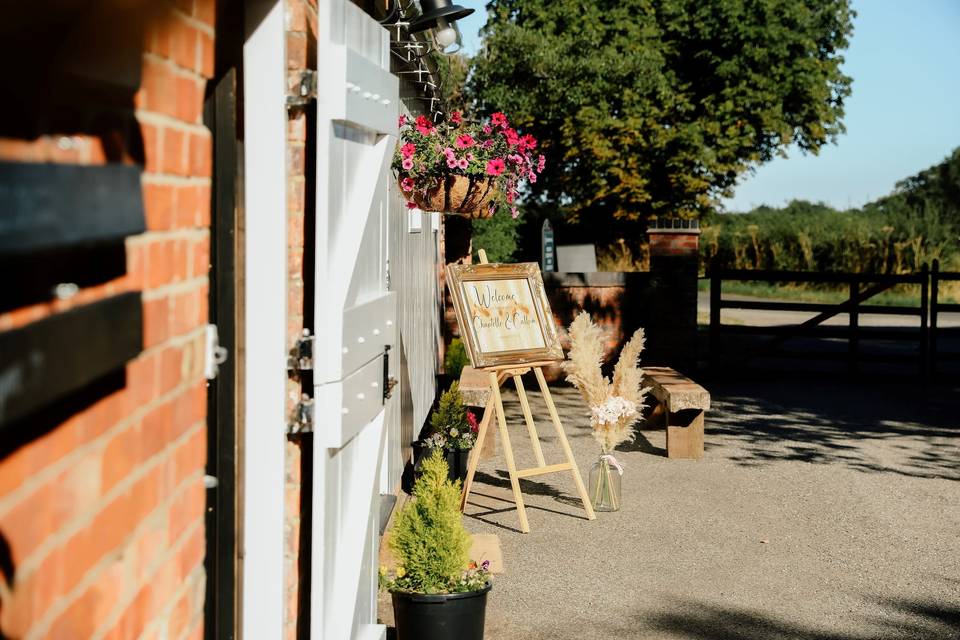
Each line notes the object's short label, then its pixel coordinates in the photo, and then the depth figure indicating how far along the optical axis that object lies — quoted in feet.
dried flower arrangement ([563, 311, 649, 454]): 24.30
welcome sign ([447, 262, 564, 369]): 22.82
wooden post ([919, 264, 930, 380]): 45.01
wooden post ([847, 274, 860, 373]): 46.06
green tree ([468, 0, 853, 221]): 99.25
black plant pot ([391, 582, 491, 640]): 14.10
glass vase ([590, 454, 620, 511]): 24.23
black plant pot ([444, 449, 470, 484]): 25.40
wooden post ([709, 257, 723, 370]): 45.29
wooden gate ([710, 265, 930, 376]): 45.44
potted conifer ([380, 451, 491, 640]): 14.12
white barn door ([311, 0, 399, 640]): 9.98
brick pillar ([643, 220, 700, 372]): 43.50
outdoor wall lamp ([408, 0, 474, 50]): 19.62
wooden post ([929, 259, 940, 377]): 44.96
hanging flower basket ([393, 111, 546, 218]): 20.47
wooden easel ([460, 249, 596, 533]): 22.45
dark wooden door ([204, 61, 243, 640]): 9.51
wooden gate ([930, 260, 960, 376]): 44.98
